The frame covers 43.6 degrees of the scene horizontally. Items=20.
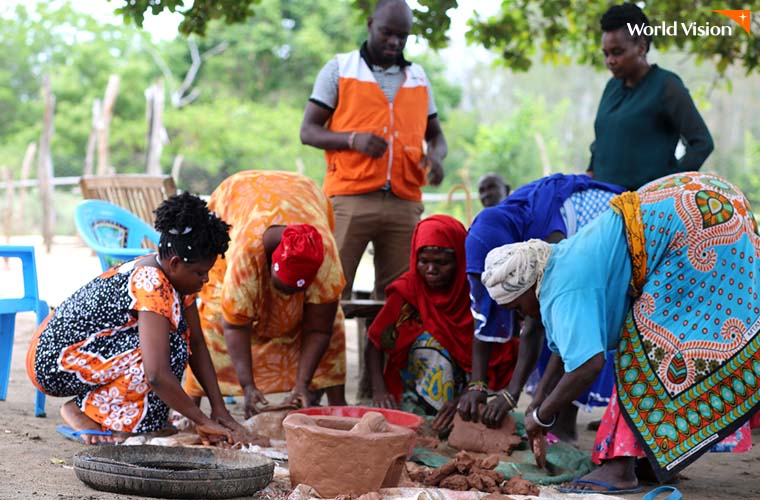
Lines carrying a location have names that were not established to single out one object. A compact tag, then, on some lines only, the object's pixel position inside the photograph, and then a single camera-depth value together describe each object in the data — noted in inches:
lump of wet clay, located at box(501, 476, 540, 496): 133.0
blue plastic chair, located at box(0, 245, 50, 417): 188.7
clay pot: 124.2
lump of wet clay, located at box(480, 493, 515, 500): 122.1
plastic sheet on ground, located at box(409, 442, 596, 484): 150.6
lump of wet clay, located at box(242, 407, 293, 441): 163.6
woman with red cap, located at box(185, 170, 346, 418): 172.1
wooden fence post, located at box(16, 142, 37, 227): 727.0
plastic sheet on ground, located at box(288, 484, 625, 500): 121.3
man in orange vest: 212.2
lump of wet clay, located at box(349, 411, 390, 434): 126.7
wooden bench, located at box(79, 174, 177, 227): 282.2
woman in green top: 180.1
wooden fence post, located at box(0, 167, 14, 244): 631.8
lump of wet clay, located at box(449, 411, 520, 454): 167.9
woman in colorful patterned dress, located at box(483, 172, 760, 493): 138.3
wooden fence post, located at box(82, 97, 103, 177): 728.3
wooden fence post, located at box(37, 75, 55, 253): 671.1
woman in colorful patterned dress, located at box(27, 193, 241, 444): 149.5
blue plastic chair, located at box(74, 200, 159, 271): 222.1
